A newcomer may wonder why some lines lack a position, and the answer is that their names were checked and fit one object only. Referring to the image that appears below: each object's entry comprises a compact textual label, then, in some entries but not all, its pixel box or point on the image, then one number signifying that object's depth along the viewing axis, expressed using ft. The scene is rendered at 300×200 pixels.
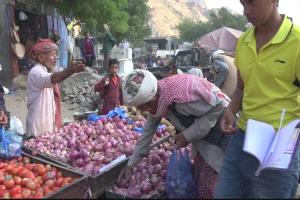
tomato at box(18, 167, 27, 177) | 11.33
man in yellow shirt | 7.23
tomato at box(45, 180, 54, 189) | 10.92
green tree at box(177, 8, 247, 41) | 194.90
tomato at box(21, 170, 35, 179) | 11.20
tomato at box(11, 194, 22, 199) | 10.07
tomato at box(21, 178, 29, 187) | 10.83
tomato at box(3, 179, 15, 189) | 10.63
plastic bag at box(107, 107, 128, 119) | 18.99
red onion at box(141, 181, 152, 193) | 10.86
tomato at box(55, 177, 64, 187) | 10.95
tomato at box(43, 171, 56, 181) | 11.27
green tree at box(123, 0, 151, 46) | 107.04
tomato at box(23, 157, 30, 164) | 12.47
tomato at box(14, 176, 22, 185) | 10.93
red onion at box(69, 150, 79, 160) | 13.65
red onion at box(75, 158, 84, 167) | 13.17
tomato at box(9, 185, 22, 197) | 10.36
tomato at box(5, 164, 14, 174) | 11.50
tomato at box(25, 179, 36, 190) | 10.67
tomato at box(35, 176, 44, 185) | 11.14
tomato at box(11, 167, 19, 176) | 11.37
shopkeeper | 14.89
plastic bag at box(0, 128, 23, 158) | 12.49
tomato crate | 9.43
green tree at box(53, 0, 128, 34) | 47.19
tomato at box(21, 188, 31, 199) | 10.04
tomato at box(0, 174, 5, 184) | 10.86
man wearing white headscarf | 9.57
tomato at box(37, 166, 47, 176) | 11.59
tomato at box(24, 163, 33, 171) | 11.85
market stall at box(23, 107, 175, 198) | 11.81
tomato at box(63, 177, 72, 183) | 11.05
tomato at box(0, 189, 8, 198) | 10.22
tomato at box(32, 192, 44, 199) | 9.95
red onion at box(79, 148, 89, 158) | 13.58
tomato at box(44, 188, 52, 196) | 10.39
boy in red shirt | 24.16
